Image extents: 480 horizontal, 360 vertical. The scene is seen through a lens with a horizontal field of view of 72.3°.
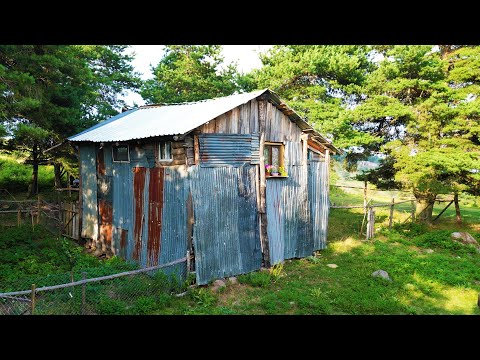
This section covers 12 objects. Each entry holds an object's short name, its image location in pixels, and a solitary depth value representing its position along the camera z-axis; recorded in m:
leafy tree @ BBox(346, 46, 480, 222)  16.69
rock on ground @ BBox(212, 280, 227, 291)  9.88
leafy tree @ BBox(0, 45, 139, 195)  12.45
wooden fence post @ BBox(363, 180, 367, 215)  19.88
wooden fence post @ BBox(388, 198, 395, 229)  18.59
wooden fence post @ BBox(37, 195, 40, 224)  16.20
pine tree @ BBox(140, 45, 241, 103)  24.98
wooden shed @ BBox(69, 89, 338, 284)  10.08
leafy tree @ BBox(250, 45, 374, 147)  20.70
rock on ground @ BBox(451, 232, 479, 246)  15.57
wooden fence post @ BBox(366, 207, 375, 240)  16.56
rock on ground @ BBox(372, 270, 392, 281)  11.01
